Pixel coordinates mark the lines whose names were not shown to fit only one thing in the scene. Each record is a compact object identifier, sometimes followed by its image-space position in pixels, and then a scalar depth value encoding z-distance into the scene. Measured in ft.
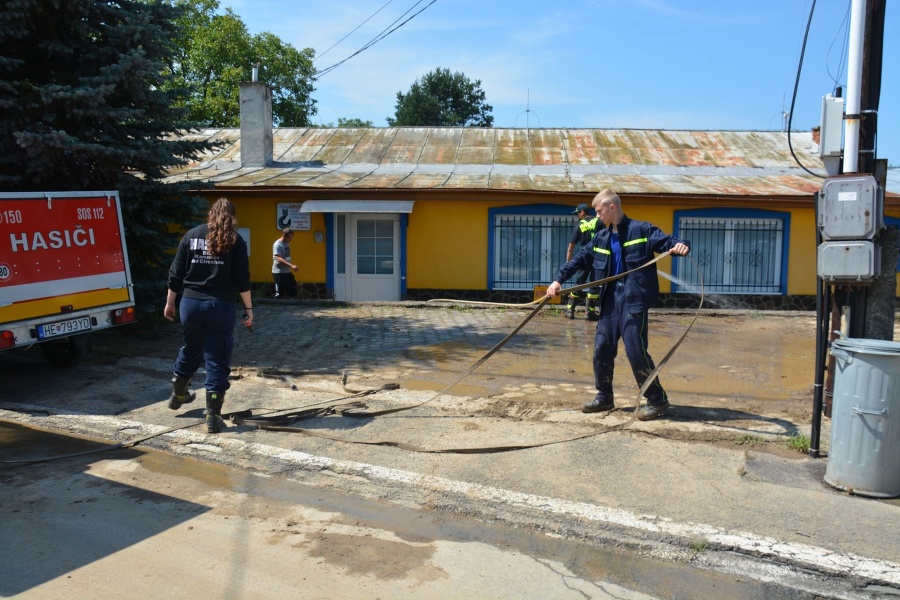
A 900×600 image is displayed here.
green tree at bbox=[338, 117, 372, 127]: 168.41
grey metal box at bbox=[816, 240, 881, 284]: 16.52
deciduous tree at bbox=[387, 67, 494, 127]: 187.52
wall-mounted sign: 53.16
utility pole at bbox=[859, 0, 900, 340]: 17.34
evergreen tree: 29.40
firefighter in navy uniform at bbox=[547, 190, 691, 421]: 20.07
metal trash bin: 14.49
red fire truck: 22.77
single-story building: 51.06
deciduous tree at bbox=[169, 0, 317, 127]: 110.93
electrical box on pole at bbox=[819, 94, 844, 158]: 17.44
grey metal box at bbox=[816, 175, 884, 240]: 16.46
